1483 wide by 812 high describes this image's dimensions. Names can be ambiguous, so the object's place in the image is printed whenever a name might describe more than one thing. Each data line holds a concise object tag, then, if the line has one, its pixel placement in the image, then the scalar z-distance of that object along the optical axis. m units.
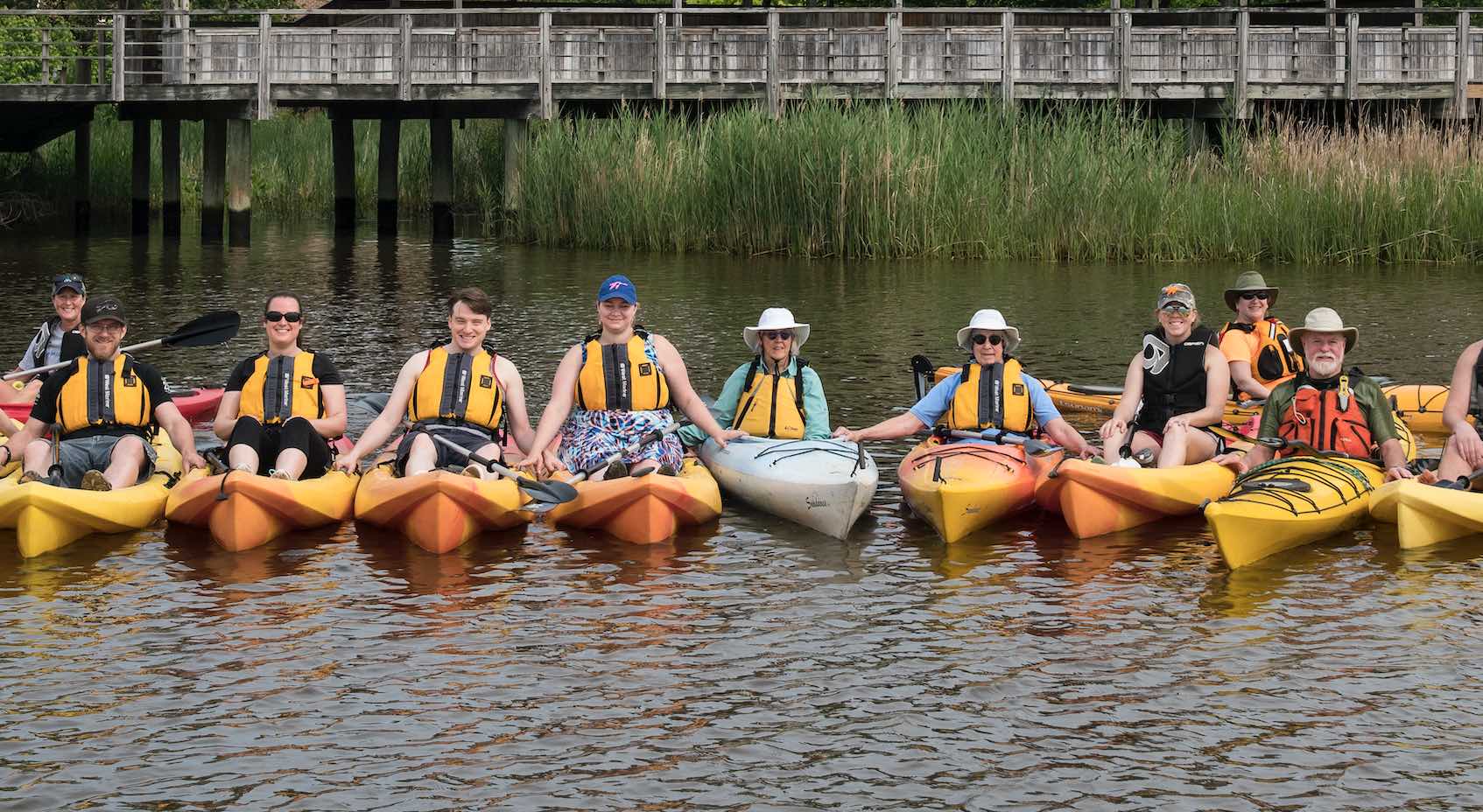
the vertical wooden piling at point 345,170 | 30.25
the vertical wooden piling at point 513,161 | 26.97
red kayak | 12.81
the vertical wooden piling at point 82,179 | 30.55
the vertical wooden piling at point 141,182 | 29.67
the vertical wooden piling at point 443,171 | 29.44
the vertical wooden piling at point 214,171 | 28.17
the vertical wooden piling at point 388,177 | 29.95
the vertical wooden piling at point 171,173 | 29.38
